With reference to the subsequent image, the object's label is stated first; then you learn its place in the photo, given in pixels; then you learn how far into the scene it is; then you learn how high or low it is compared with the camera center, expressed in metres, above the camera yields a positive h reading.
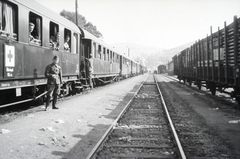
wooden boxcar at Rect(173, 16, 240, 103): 8.04 +0.70
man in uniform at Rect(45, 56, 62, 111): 6.92 -0.13
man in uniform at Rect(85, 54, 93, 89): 11.87 +0.36
